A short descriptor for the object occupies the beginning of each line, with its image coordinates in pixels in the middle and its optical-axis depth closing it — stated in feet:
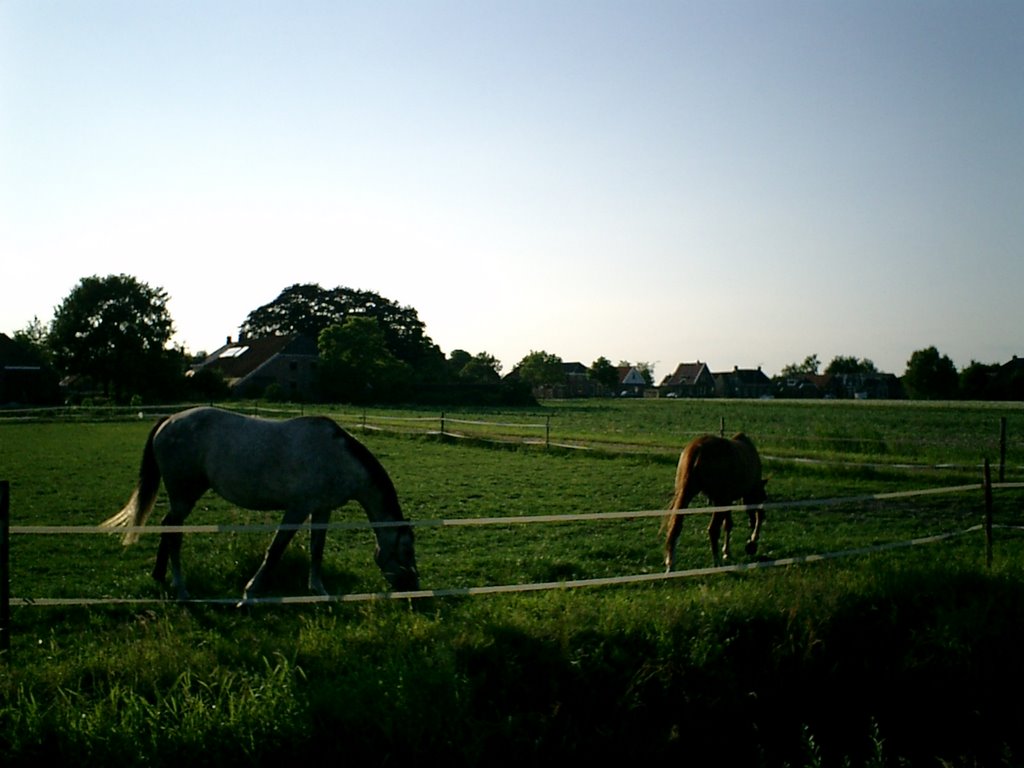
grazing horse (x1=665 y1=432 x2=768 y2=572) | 30.96
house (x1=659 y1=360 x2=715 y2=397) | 404.36
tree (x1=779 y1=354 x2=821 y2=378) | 511.56
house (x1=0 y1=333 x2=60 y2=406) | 177.47
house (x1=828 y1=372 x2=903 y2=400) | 402.31
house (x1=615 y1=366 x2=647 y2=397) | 409.28
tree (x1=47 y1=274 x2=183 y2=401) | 180.86
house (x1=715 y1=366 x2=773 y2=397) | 410.52
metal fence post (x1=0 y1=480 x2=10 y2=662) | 17.63
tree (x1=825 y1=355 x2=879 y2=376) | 465.47
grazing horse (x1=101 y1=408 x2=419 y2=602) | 24.03
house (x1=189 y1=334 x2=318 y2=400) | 215.10
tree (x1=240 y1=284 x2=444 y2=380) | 280.72
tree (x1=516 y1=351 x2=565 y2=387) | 338.75
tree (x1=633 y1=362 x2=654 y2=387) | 454.56
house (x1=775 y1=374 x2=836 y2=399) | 388.57
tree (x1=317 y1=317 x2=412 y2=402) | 197.77
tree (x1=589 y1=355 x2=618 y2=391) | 399.44
